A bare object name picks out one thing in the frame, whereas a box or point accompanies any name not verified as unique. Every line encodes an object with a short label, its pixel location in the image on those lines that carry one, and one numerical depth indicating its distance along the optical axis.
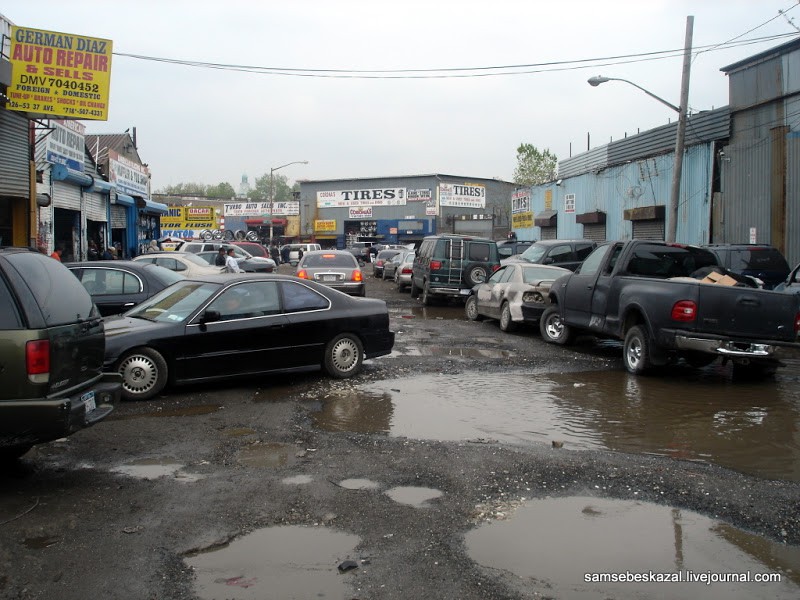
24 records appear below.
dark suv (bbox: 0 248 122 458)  5.06
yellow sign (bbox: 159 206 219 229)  53.50
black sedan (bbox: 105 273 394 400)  8.52
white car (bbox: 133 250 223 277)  17.25
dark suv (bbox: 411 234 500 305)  20.56
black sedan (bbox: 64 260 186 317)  11.34
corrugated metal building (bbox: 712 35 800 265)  20.58
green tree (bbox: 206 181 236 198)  154.88
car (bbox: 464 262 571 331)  14.78
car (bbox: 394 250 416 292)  26.11
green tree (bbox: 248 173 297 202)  156.26
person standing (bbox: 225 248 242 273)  20.31
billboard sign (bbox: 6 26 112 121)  16.83
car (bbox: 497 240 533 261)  27.11
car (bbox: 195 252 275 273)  23.83
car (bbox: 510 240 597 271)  19.34
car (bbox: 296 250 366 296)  20.83
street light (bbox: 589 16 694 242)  19.81
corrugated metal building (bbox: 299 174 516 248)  70.31
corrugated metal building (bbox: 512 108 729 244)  24.16
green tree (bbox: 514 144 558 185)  80.44
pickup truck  9.26
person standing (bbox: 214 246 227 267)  22.88
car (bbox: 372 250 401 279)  36.94
